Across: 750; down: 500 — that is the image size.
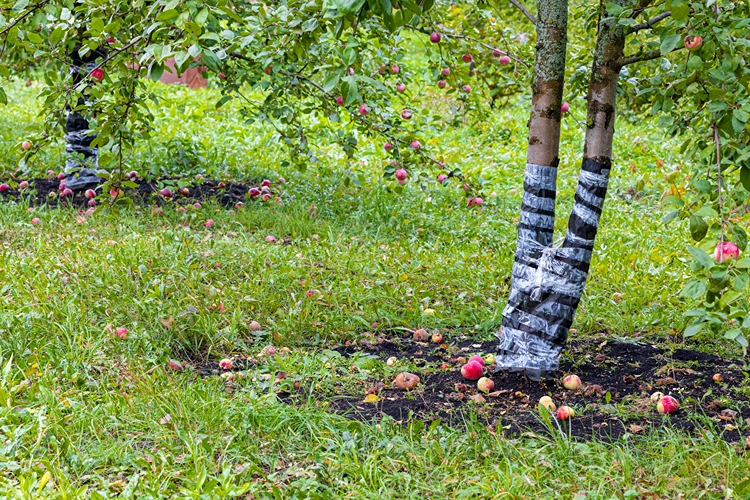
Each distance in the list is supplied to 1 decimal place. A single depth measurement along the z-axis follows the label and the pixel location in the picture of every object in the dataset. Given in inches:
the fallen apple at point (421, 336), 283.3
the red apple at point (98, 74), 247.4
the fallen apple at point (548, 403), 212.6
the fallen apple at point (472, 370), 233.3
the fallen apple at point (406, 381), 234.1
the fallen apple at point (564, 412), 204.8
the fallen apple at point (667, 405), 207.8
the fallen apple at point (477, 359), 237.5
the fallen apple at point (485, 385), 227.5
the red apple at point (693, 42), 174.4
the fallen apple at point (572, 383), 227.9
